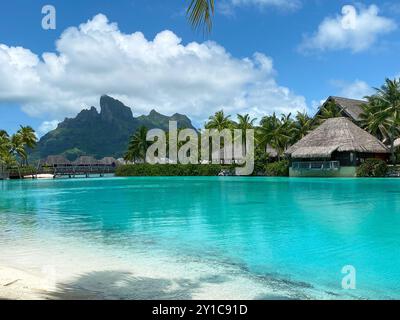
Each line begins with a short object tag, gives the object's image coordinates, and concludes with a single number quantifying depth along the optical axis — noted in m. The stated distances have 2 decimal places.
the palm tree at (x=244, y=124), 41.00
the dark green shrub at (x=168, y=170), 41.09
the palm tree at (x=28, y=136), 48.97
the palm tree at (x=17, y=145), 48.37
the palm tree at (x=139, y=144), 49.06
